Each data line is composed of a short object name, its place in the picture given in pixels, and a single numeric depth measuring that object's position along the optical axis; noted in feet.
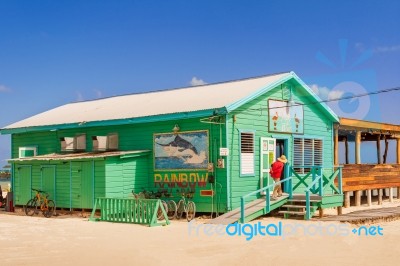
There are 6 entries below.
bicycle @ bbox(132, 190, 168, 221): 60.75
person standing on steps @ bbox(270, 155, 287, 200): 61.87
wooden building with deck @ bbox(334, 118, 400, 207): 78.38
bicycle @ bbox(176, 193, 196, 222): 60.80
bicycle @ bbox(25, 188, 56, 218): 68.95
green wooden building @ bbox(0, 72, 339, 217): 61.36
